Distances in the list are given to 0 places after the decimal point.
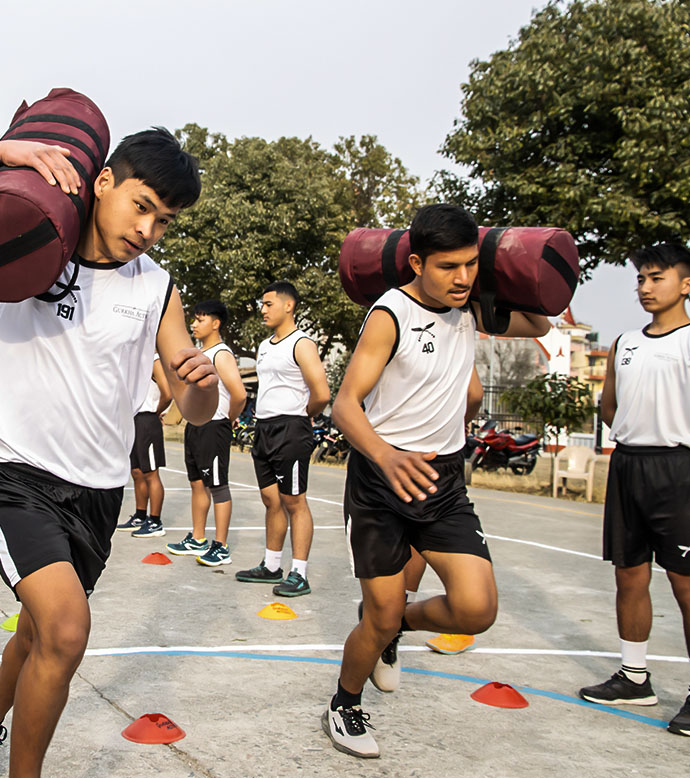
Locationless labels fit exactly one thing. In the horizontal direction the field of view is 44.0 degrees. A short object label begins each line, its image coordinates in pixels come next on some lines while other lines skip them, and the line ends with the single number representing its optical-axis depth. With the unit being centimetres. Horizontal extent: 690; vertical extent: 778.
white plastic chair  1489
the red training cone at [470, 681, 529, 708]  386
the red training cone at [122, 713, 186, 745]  321
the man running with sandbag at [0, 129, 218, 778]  243
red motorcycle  1756
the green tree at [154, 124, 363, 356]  2541
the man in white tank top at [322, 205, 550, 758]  327
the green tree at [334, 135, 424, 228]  2970
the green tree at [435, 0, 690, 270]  1358
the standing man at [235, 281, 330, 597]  617
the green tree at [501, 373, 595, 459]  1524
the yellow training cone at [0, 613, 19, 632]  464
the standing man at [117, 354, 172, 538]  825
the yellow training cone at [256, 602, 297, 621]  529
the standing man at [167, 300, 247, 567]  699
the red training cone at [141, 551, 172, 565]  689
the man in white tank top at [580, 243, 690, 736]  399
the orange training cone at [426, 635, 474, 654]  472
